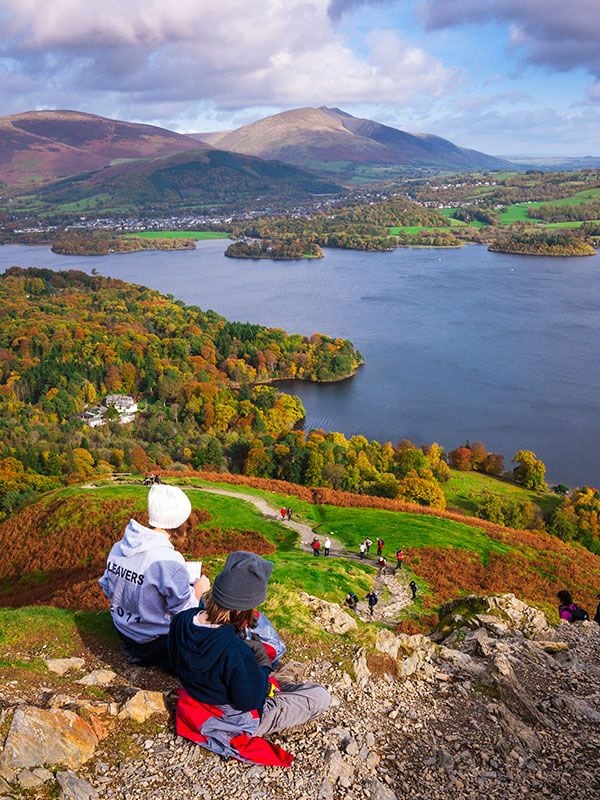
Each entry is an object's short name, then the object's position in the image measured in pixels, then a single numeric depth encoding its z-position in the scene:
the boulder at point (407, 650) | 10.57
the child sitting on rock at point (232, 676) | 6.67
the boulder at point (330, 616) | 13.04
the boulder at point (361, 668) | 10.02
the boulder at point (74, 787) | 6.64
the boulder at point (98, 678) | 8.77
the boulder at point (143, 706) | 7.84
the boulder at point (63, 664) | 9.27
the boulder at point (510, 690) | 9.40
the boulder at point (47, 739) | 6.87
